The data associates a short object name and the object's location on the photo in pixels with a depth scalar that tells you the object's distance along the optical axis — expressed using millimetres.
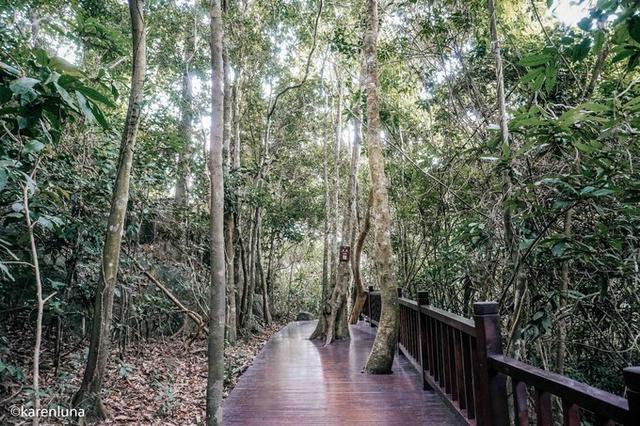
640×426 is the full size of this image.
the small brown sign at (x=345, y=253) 6835
